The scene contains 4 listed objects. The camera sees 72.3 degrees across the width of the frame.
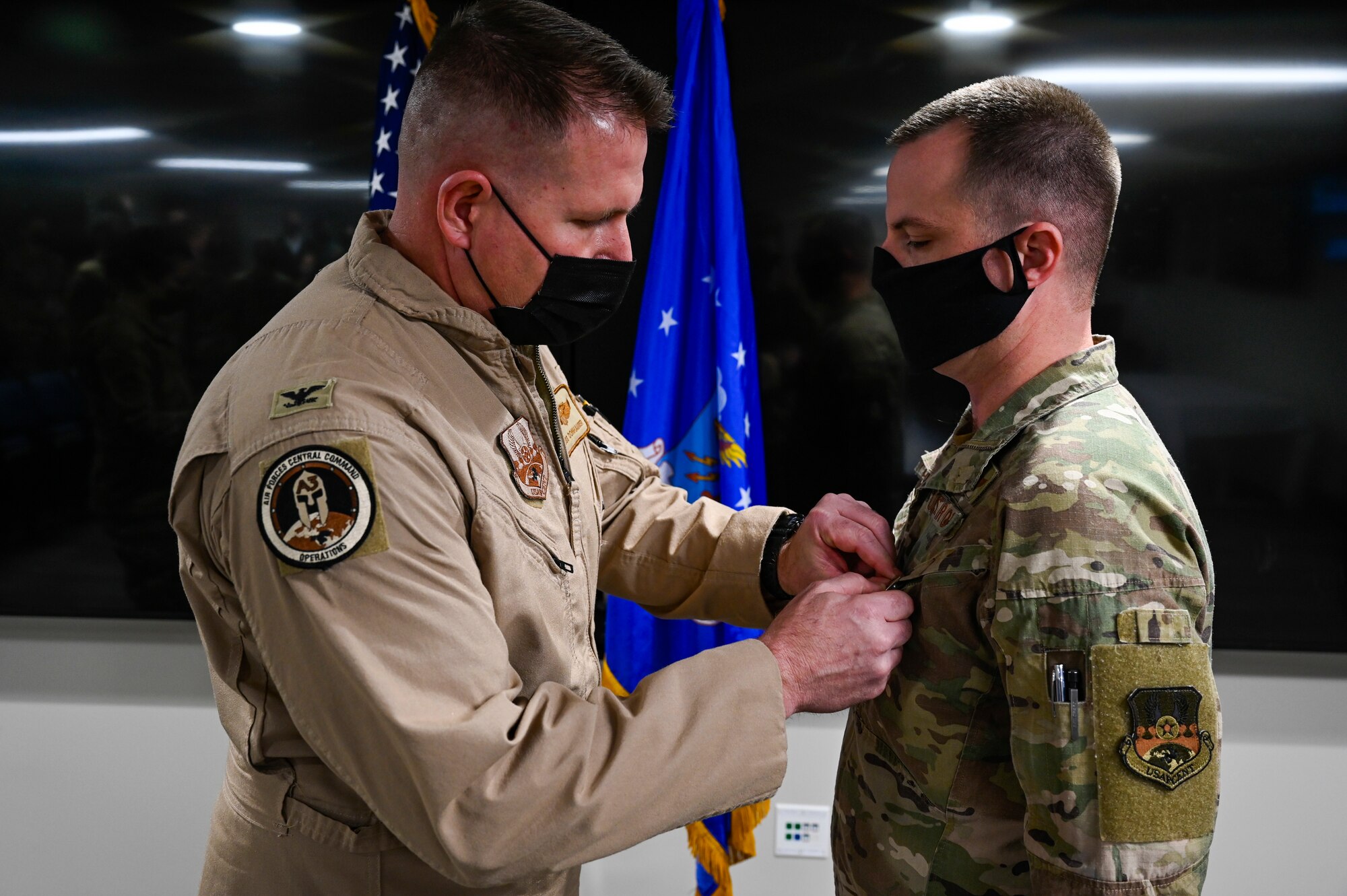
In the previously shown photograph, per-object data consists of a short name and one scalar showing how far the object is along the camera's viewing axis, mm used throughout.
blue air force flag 2404
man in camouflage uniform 1006
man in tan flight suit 1022
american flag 2436
